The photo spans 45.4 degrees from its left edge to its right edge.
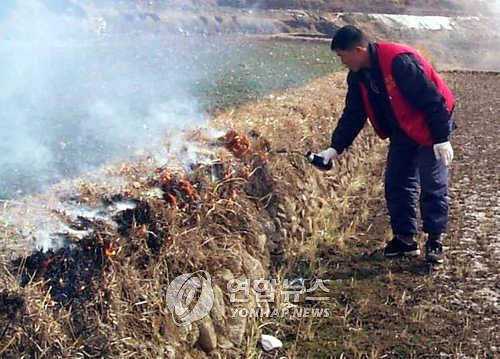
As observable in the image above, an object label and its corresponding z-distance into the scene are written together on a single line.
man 4.12
